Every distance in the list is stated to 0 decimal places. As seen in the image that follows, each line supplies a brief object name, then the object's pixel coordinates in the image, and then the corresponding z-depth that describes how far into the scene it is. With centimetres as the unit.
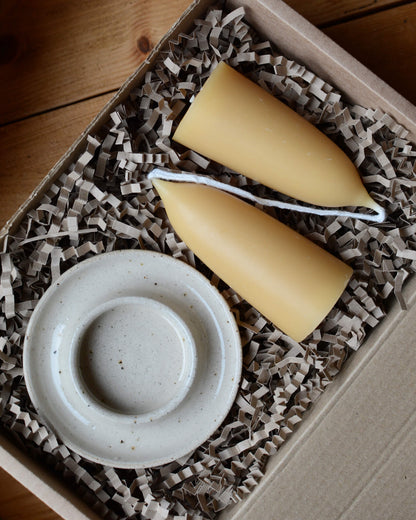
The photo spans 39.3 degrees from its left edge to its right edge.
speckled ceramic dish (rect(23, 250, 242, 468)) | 60
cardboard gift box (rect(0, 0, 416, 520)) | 57
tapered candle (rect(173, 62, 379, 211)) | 57
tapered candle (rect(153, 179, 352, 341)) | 58
